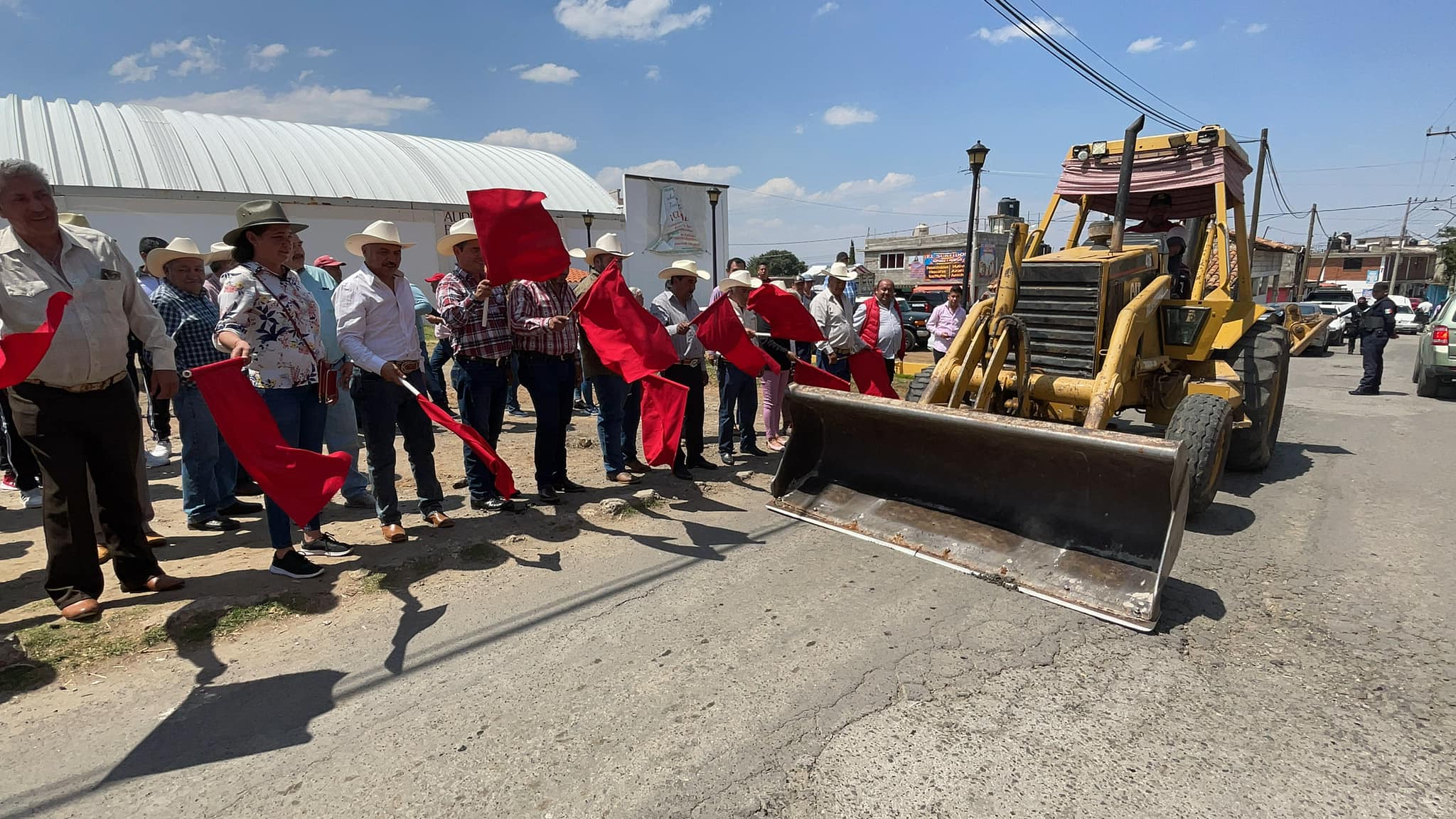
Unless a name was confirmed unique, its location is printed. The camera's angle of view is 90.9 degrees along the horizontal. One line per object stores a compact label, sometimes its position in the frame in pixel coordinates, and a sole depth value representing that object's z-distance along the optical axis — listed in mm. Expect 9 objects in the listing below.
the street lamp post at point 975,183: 12180
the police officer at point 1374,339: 11008
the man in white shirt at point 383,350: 4246
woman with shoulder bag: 3711
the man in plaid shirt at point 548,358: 5031
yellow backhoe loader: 3707
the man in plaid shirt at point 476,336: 4855
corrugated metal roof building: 19438
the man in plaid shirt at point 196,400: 4660
